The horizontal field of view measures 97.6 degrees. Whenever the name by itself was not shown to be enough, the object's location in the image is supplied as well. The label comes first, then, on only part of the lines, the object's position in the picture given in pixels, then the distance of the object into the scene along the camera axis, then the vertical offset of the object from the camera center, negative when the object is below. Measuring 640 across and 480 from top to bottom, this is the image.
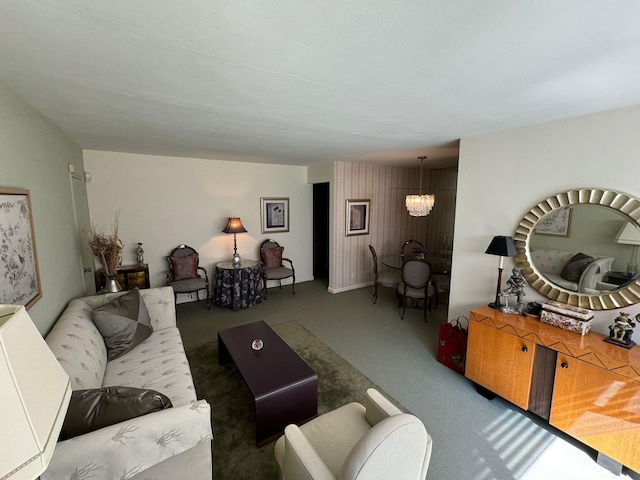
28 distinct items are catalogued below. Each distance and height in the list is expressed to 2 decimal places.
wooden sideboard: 1.74 -1.22
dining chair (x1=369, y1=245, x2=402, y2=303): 4.58 -1.20
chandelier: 4.60 +0.04
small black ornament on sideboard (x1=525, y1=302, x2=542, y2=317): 2.41 -0.88
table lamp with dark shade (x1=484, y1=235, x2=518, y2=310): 2.46 -0.37
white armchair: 1.03 -1.12
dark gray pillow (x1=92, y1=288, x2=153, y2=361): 2.27 -0.99
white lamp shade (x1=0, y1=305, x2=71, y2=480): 0.56 -0.43
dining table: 4.73 -1.00
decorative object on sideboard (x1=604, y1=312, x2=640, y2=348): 1.91 -0.85
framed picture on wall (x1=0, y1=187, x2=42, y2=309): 1.43 -0.26
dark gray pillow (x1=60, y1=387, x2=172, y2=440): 1.22 -0.93
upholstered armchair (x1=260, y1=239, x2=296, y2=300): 4.86 -1.04
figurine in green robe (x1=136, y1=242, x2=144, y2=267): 4.15 -0.74
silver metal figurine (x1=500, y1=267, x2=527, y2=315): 2.46 -0.74
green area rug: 1.83 -1.67
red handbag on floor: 2.80 -1.42
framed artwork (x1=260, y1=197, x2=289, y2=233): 5.23 -0.15
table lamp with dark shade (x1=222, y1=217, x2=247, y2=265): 4.62 -0.36
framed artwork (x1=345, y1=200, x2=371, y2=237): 5.18 -0.20
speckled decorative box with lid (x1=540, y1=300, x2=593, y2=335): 2.08 -0.84
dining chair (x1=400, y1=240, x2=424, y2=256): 5.28 -0.84
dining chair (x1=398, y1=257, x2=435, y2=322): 3.97 -1.05
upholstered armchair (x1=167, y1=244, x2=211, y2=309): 4.16 -1.04
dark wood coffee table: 1.96 -1.29
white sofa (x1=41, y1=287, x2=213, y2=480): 1.12 -1.04
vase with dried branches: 3.04 -0.56
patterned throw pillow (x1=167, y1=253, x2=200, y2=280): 4.31 -0.95
